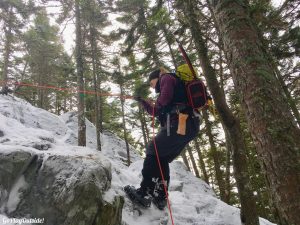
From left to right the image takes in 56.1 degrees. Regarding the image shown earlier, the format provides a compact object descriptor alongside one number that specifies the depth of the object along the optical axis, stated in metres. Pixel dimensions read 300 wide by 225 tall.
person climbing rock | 5.51
